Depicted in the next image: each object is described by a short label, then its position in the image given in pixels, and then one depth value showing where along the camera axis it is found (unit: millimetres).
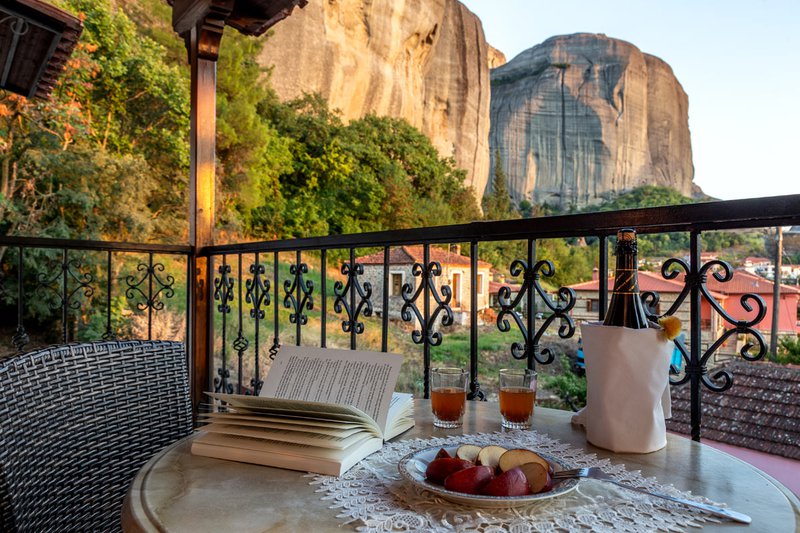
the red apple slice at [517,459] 531
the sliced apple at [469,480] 491
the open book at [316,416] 609
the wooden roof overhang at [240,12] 2312
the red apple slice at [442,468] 525
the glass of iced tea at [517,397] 774
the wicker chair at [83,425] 670
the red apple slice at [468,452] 579
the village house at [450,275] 12242
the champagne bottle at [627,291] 683
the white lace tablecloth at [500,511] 454
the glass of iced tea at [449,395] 781
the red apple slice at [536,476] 500
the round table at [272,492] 466
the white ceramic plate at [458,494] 470
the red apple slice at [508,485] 479
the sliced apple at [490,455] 553
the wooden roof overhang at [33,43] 2062
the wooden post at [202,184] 2451
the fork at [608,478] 463
